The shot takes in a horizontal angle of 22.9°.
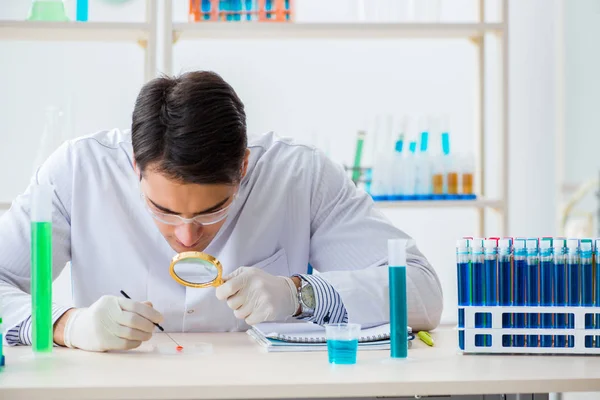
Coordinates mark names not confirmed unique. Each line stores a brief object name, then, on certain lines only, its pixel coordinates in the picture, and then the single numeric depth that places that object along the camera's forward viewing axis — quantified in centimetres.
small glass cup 188
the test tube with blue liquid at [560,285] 194
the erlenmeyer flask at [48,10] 296
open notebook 199
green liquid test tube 195
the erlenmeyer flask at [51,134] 298
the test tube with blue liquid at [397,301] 193
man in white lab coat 209
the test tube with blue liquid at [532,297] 194
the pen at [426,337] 205
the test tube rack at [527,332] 193
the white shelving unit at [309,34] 291
